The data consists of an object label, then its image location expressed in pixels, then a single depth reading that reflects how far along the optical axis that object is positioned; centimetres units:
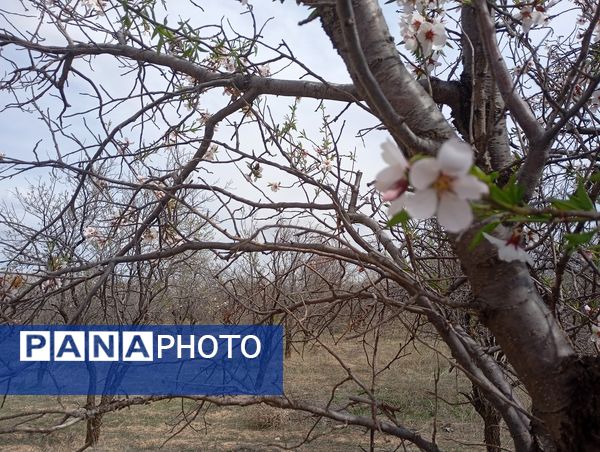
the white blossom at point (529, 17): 166
